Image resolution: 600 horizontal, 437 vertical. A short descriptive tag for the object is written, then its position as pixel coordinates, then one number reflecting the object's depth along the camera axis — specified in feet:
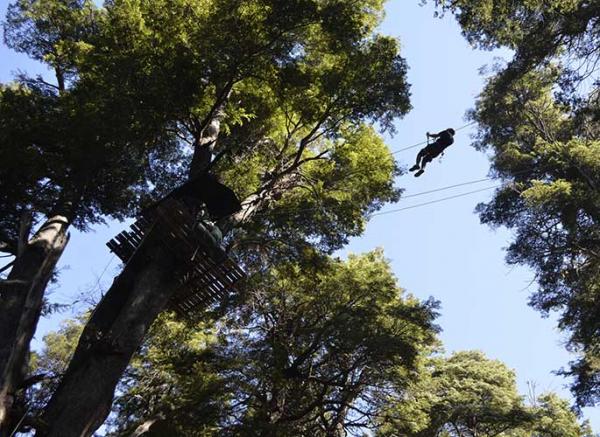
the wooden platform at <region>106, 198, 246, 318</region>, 18.89
